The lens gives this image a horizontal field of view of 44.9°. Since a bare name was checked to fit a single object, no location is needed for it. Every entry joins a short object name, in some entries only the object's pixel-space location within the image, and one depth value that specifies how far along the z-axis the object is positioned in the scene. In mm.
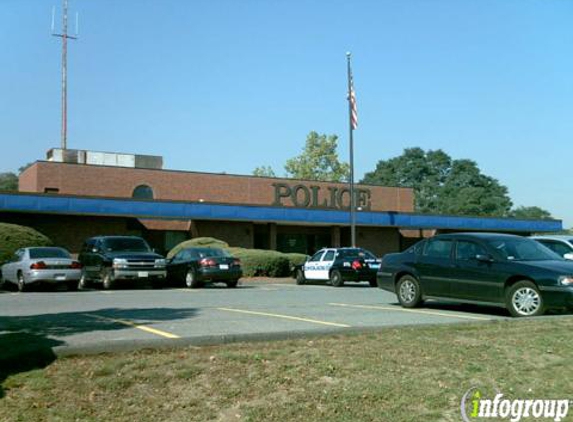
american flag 36250
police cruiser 25344
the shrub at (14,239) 26719
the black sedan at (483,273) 11914
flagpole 36156
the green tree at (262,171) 85125
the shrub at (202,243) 33719
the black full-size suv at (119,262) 22828
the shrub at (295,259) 33500
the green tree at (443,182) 101625
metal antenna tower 57356
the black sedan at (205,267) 23734
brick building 37594
